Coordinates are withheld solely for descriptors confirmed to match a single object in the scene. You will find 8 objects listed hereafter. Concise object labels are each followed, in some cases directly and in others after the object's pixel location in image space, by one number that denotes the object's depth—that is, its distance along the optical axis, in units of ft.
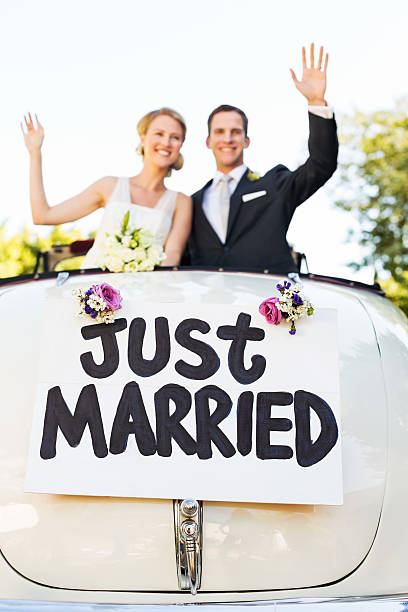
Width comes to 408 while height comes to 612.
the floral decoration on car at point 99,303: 6.51
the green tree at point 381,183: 57.77
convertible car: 5.28
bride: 12.37
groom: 11.10
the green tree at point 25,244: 53.98
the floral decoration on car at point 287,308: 6.48
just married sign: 5.59
